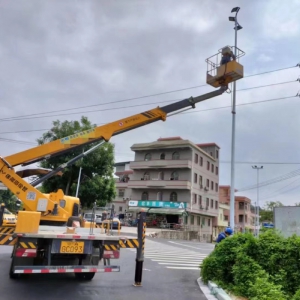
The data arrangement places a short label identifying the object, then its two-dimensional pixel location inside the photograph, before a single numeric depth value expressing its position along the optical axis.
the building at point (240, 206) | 72.12
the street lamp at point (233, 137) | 13.74
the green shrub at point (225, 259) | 7.53
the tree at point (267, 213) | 72.41
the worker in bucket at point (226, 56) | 12.62
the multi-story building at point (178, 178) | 44.31
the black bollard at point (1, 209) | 7.93
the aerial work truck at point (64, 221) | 6.21
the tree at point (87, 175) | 28.52
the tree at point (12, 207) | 9.54
